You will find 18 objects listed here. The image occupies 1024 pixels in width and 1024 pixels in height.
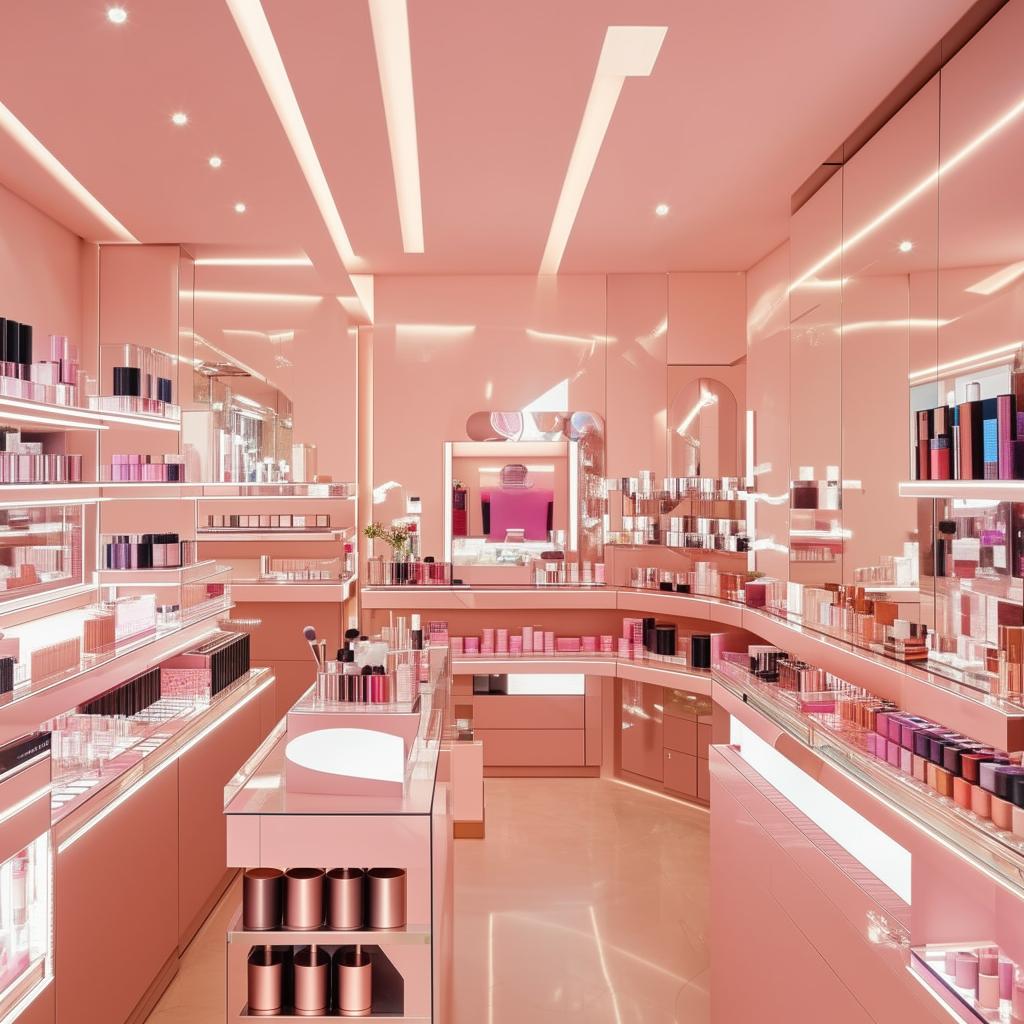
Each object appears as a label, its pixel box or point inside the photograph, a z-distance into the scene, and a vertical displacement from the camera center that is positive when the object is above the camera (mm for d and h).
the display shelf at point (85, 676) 2508 -532
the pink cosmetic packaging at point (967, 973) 1715 -887
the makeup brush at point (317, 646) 3117 -467
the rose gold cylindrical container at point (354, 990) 2293 -1226
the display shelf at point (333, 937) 2279 -1085
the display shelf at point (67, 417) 2870 +371
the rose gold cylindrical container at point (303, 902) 2307 -1006
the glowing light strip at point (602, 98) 3123 +1773
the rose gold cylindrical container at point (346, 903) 2303 -1008
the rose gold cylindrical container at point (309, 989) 2295 -1225
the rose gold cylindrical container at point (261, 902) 2301 -1005
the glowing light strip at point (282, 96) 3152 +1809
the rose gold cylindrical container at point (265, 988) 2281 -1217
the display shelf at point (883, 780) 1733 -654
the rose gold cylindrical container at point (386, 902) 2312 -1008
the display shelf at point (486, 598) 6000 -548
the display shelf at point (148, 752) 2768 -882
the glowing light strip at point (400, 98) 3217 +1816
